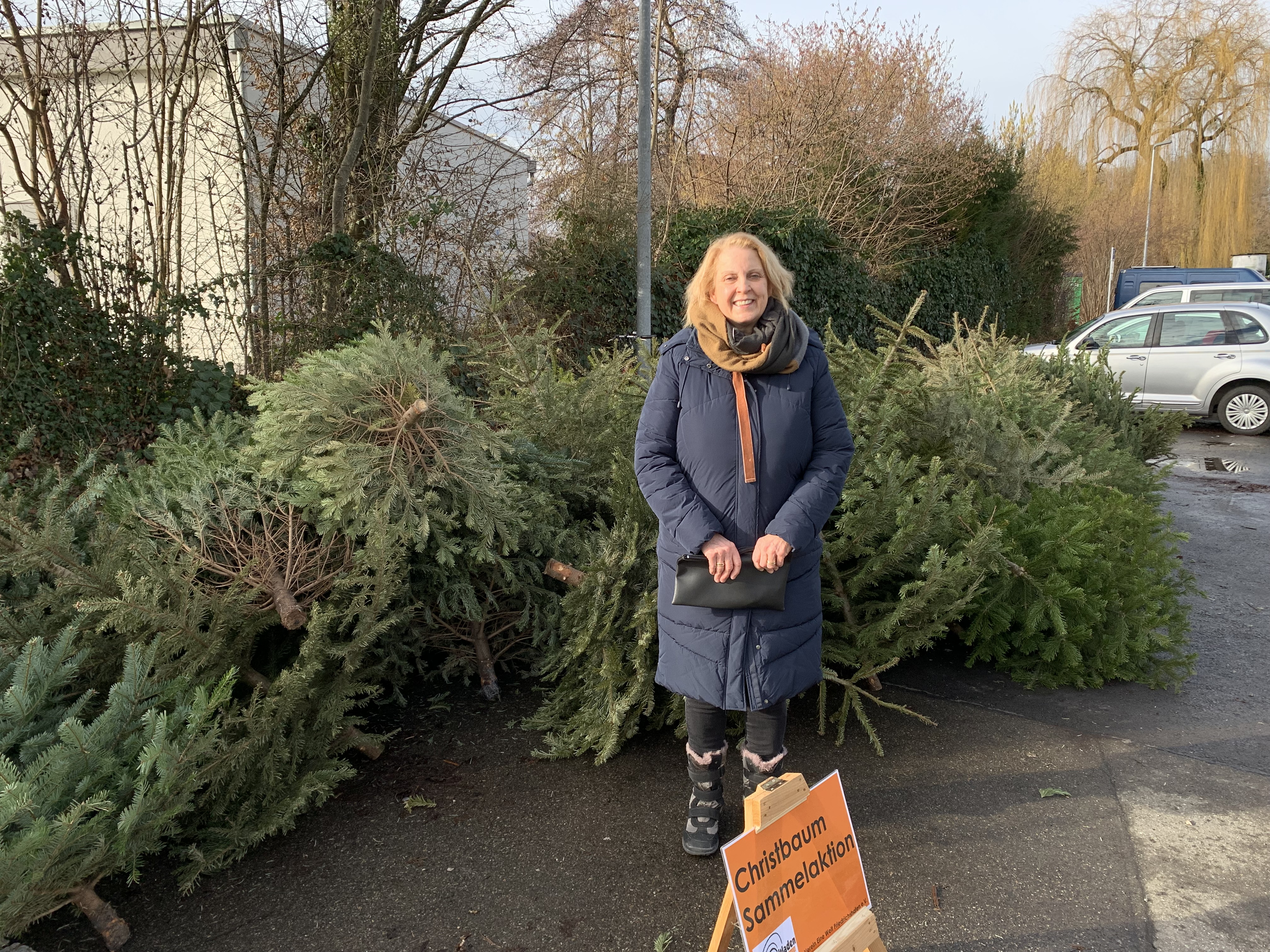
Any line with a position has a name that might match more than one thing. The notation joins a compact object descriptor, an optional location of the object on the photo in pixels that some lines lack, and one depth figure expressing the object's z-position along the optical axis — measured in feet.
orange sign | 6.43
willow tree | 95.91
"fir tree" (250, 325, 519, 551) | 10.66
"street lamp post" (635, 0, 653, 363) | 31.73
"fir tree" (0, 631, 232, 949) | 6.87
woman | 8.36
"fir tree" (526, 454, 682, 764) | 10.79
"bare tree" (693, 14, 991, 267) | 47.16
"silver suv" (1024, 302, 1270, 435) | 38.40
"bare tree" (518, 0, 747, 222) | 48.29
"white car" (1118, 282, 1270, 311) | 42.34
